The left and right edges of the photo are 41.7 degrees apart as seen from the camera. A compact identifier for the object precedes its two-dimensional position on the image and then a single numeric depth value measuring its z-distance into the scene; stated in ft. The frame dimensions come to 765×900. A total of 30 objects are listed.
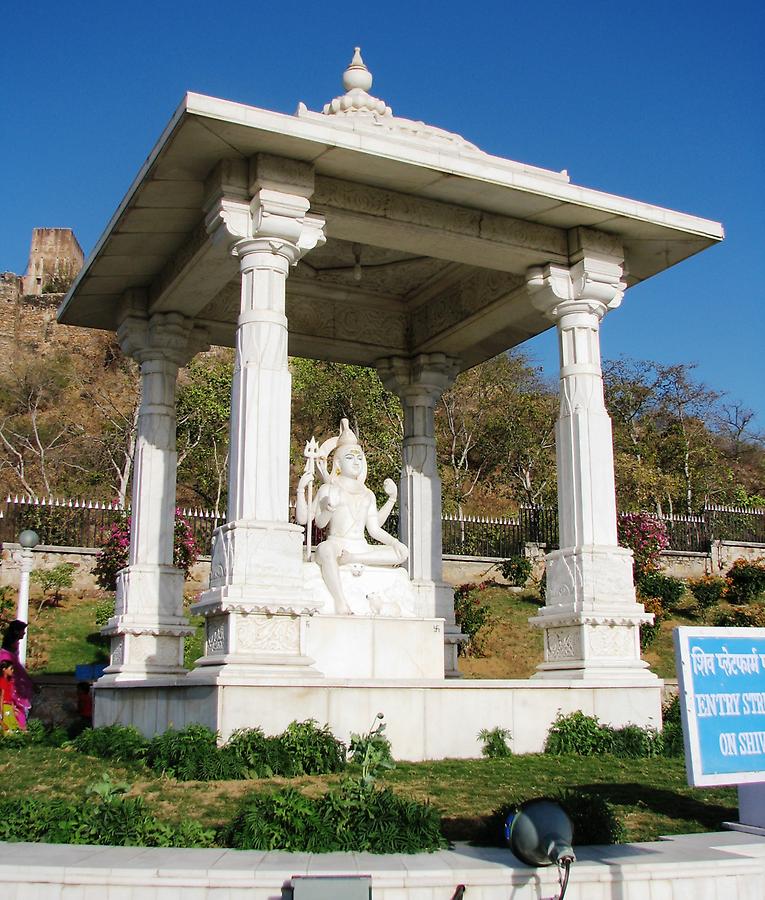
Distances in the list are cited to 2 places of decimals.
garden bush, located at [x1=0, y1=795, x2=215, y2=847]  18.70
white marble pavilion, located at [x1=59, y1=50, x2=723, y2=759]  33.09
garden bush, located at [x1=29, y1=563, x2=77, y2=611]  74.54
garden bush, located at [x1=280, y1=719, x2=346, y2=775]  29.17
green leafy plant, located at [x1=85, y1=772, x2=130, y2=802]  20.71
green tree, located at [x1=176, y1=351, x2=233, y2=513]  105.91
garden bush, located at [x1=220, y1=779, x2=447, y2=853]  17.88
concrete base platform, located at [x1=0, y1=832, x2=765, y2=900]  15.60
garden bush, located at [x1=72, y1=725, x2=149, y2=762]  32.53
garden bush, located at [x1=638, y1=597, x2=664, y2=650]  73.77
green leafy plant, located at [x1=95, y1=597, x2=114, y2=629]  68.39
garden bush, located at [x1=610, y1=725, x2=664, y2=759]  35.06
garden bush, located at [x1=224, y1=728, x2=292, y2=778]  28.63
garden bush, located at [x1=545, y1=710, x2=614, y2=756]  34.86
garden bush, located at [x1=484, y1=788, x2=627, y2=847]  18.52
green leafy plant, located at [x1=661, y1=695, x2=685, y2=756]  35.91
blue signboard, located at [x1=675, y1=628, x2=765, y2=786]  18.76
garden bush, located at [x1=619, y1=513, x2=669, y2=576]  83.61
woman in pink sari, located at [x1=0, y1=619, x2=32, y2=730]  42.27
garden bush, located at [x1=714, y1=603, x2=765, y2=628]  78.35
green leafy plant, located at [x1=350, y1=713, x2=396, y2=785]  25.01
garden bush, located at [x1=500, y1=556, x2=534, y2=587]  83.82
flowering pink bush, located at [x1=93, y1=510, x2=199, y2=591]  72.02
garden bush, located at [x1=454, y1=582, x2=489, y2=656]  71.82
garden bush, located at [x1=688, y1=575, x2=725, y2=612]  84.07
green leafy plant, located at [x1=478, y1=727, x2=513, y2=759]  33.63
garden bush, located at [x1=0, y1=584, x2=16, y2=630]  67.67
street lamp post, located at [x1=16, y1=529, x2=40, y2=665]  49.49
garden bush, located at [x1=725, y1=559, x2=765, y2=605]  86.84
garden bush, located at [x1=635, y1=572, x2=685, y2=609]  82.53
